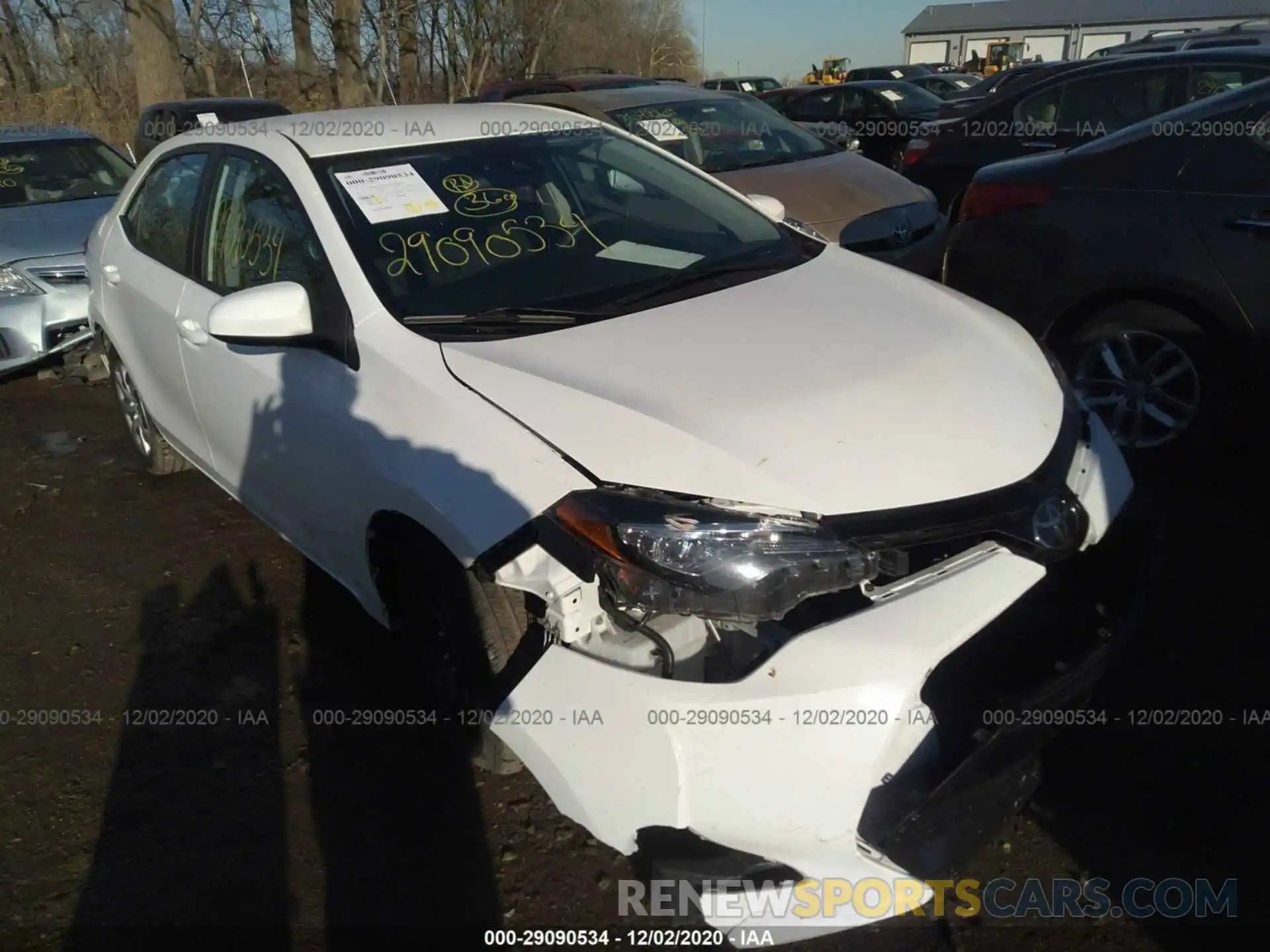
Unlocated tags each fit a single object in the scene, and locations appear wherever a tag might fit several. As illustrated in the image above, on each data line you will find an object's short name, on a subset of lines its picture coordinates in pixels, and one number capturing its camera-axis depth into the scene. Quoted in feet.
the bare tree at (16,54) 86.38
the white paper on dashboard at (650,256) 10.11
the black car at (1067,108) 20.44
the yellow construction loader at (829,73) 146.20
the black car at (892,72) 87.04
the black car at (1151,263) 11.98
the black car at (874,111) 44.50
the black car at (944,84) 65.51
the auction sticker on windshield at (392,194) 9.70
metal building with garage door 160.86
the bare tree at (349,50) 58.29
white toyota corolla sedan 6.22
